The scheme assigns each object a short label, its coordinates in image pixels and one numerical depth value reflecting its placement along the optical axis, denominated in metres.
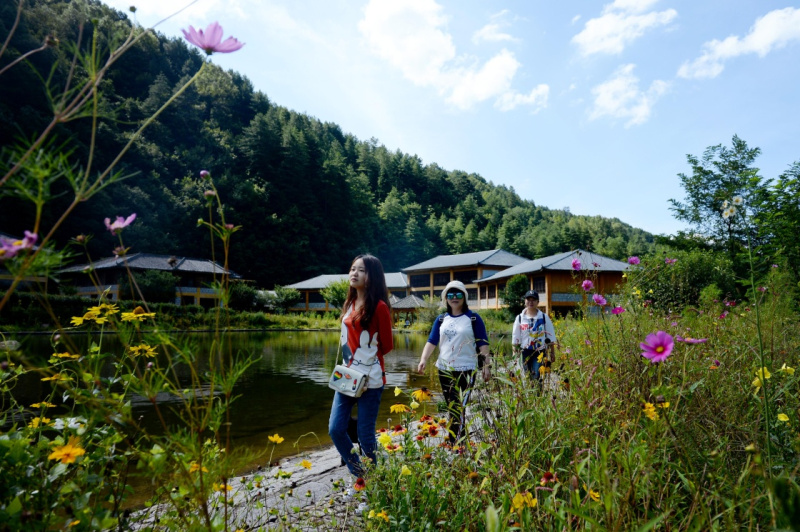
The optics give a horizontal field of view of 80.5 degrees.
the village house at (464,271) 36.31
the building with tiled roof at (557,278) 26.78
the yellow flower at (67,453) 1.12
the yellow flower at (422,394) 2.14
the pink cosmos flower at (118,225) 1.04
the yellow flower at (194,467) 1.19
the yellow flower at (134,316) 1.45
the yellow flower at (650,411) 1.46
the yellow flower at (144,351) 1.64
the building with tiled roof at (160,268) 28.88
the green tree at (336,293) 33.32
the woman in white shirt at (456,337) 3.28
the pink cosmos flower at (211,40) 0.93
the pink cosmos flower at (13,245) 0.74
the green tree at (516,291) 26.00
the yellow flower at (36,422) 1.56
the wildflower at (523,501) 1.21
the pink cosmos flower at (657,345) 1.26
